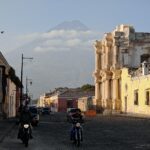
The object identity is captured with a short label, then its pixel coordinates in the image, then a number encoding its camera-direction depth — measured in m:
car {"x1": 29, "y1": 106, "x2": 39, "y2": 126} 39.97
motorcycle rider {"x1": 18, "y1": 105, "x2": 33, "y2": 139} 21.31
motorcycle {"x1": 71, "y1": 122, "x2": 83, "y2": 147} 21.30
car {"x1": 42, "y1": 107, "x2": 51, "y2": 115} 94.50
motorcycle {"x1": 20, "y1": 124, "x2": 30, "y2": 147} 20.75
